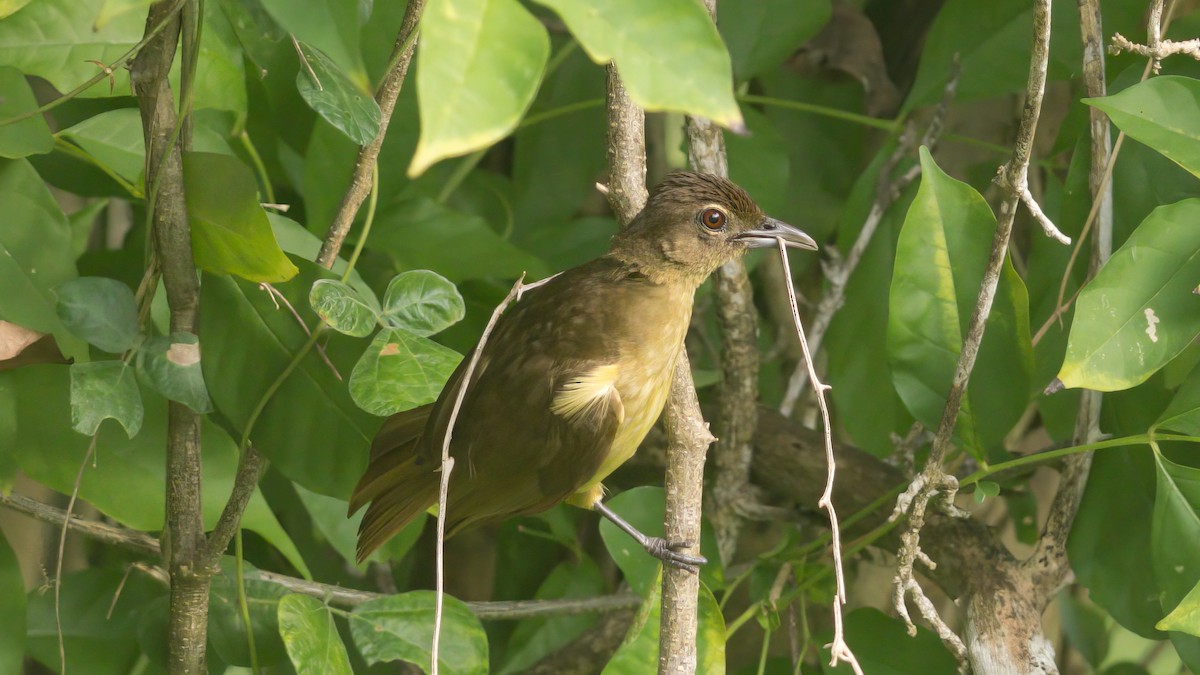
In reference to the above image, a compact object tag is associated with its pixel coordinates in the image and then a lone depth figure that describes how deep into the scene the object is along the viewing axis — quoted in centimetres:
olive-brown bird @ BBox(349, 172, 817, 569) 493
